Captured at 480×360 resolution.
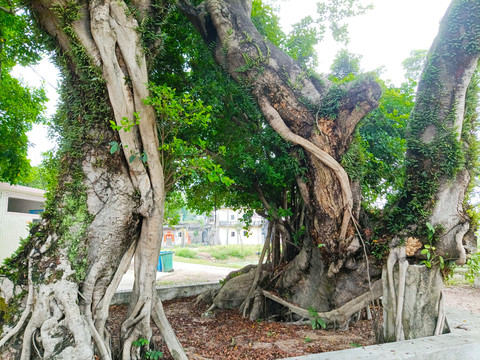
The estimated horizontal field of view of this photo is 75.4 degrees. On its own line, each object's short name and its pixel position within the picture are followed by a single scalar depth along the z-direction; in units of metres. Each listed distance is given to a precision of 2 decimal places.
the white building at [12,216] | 10.80
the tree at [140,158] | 2.93
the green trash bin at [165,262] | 12.47
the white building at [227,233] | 32.11
